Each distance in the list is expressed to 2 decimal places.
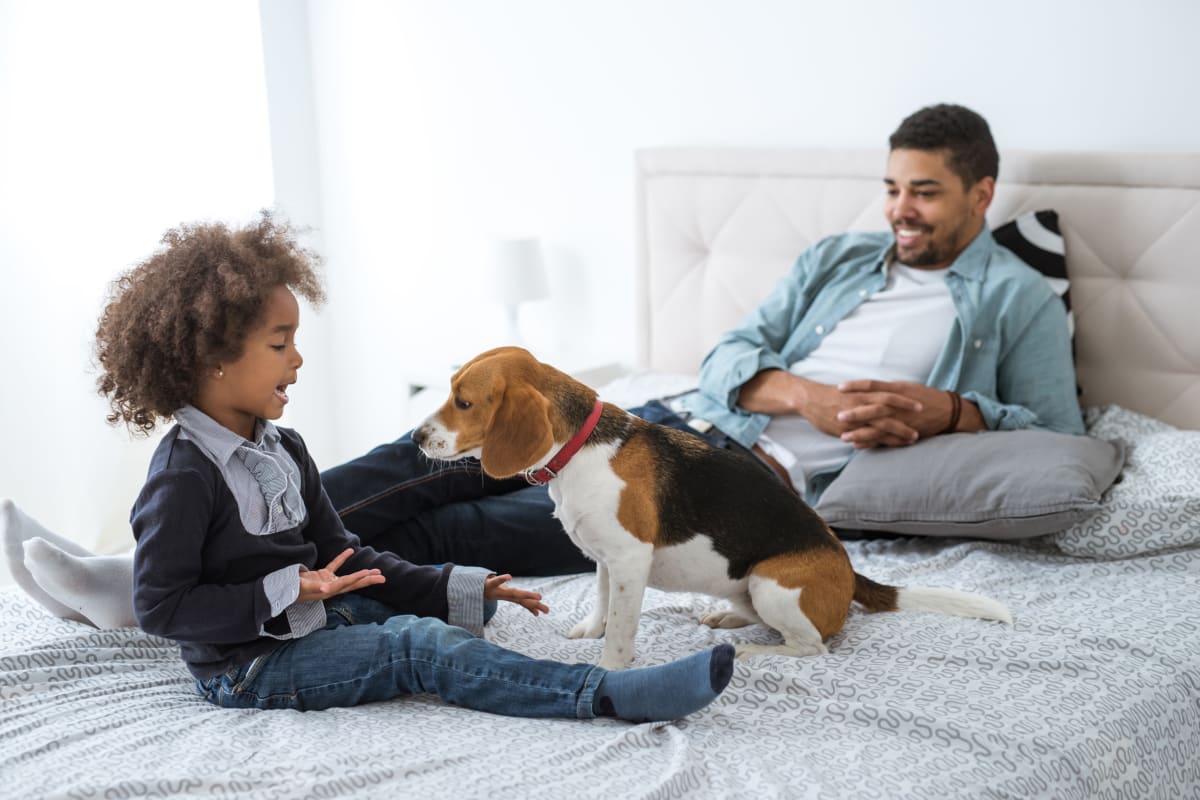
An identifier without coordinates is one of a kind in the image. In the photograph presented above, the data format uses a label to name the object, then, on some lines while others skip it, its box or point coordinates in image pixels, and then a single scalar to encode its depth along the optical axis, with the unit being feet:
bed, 4.71
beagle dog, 5.28
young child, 5.10
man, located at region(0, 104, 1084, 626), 7.32
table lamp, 12.22
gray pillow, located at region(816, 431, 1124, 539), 7.06
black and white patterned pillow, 8.64
